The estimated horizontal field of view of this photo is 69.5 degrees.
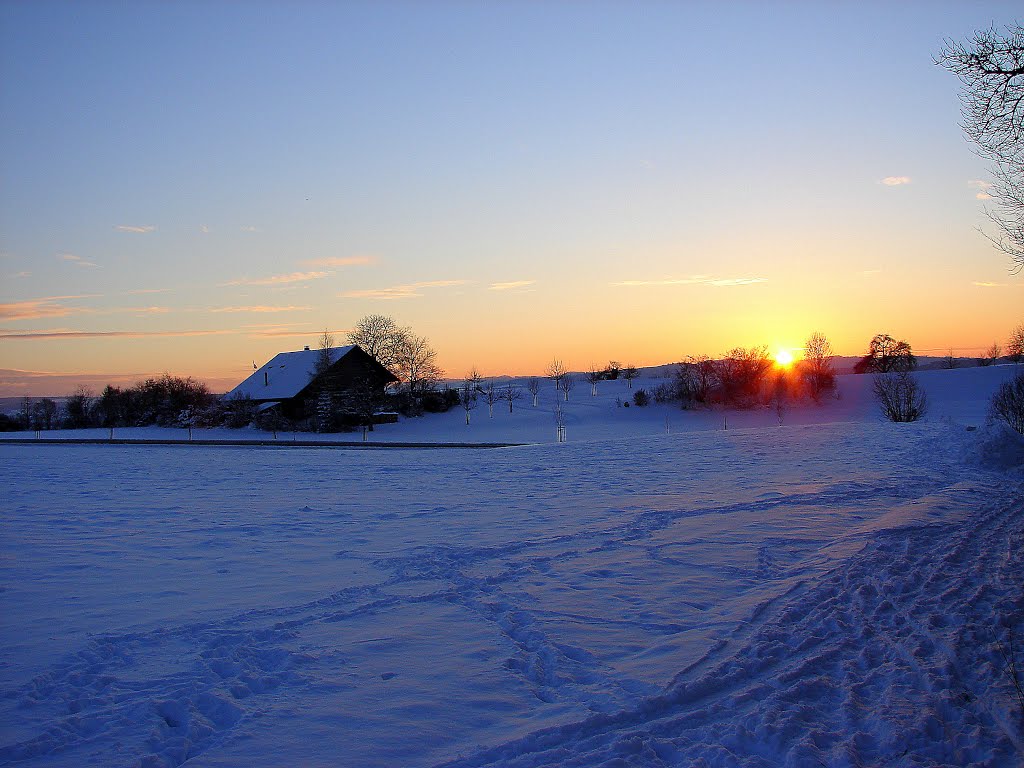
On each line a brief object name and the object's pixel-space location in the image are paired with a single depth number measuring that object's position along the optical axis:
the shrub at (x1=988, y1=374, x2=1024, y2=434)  26.92
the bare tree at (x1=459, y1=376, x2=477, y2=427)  65.44
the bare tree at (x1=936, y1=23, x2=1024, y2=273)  8.98
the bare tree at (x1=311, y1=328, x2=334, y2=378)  59.47
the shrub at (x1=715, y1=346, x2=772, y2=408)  60.41
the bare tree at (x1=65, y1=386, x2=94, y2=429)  74.88
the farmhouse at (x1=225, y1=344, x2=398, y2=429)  56.16
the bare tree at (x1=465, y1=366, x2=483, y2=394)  75.59
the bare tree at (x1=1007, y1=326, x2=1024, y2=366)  47.31
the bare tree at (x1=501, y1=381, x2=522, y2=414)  75.46
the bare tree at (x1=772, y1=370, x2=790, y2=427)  56.73
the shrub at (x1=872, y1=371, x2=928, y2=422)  40.12
